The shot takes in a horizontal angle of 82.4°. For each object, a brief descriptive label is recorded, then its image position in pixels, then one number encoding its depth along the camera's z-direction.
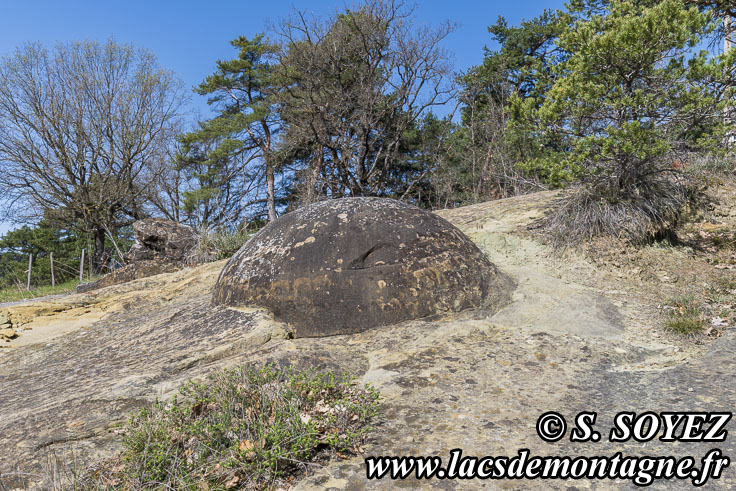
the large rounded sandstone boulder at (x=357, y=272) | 3.94
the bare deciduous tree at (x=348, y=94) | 17.61
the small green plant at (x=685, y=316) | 3.53
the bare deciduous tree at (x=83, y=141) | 16.66
